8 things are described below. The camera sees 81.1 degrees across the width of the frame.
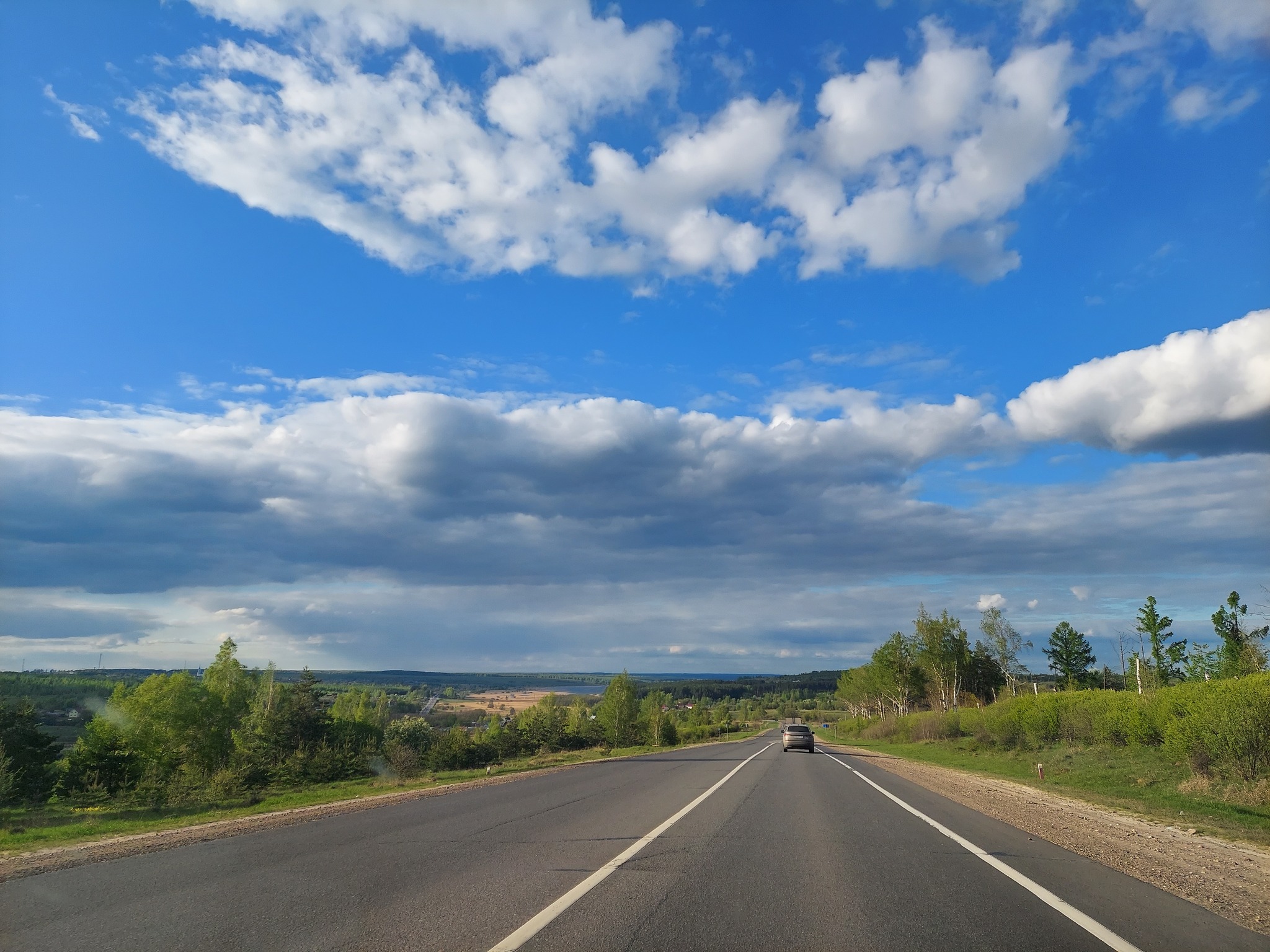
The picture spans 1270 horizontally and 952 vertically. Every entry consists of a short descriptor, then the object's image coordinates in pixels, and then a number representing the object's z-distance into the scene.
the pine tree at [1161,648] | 47.13
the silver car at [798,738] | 41.62
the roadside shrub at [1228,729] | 19.38
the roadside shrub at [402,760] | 30.70
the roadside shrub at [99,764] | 43.03
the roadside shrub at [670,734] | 79.39
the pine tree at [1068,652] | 98.31
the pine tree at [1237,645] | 27.91
